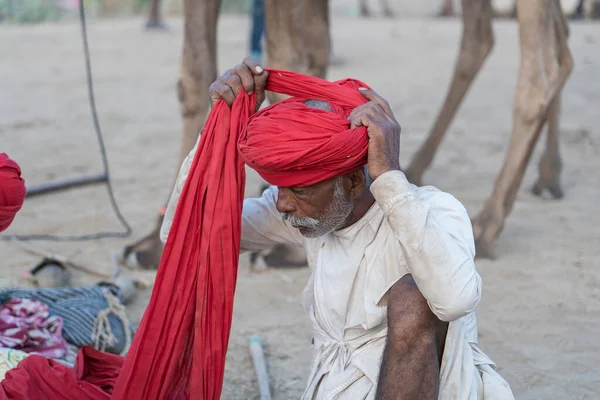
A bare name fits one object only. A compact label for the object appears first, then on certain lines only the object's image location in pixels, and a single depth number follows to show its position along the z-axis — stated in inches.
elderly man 80.4
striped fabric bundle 120.2
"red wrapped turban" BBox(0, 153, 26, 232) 98.2
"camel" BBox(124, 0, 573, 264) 154.6
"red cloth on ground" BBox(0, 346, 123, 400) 94.7
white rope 121.3
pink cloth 110.3
